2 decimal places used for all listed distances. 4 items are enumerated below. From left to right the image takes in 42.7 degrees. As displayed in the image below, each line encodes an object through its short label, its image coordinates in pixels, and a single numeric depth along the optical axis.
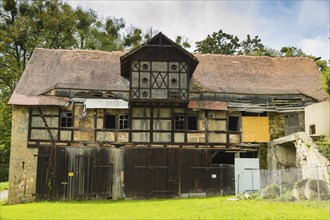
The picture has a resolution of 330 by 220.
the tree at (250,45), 56.55
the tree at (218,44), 53.06
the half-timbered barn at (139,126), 25.48
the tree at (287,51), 41.48
